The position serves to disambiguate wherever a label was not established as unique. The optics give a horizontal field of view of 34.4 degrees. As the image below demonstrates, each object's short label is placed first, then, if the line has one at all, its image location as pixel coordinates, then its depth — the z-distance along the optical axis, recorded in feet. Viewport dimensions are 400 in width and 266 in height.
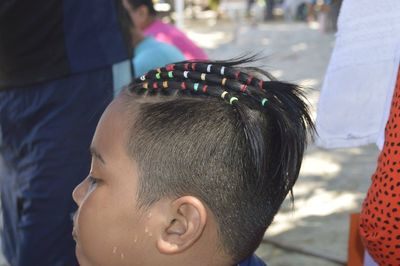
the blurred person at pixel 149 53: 11.00
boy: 4.07
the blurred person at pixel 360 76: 5.88
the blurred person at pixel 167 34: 12.81
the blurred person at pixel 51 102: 6.89
